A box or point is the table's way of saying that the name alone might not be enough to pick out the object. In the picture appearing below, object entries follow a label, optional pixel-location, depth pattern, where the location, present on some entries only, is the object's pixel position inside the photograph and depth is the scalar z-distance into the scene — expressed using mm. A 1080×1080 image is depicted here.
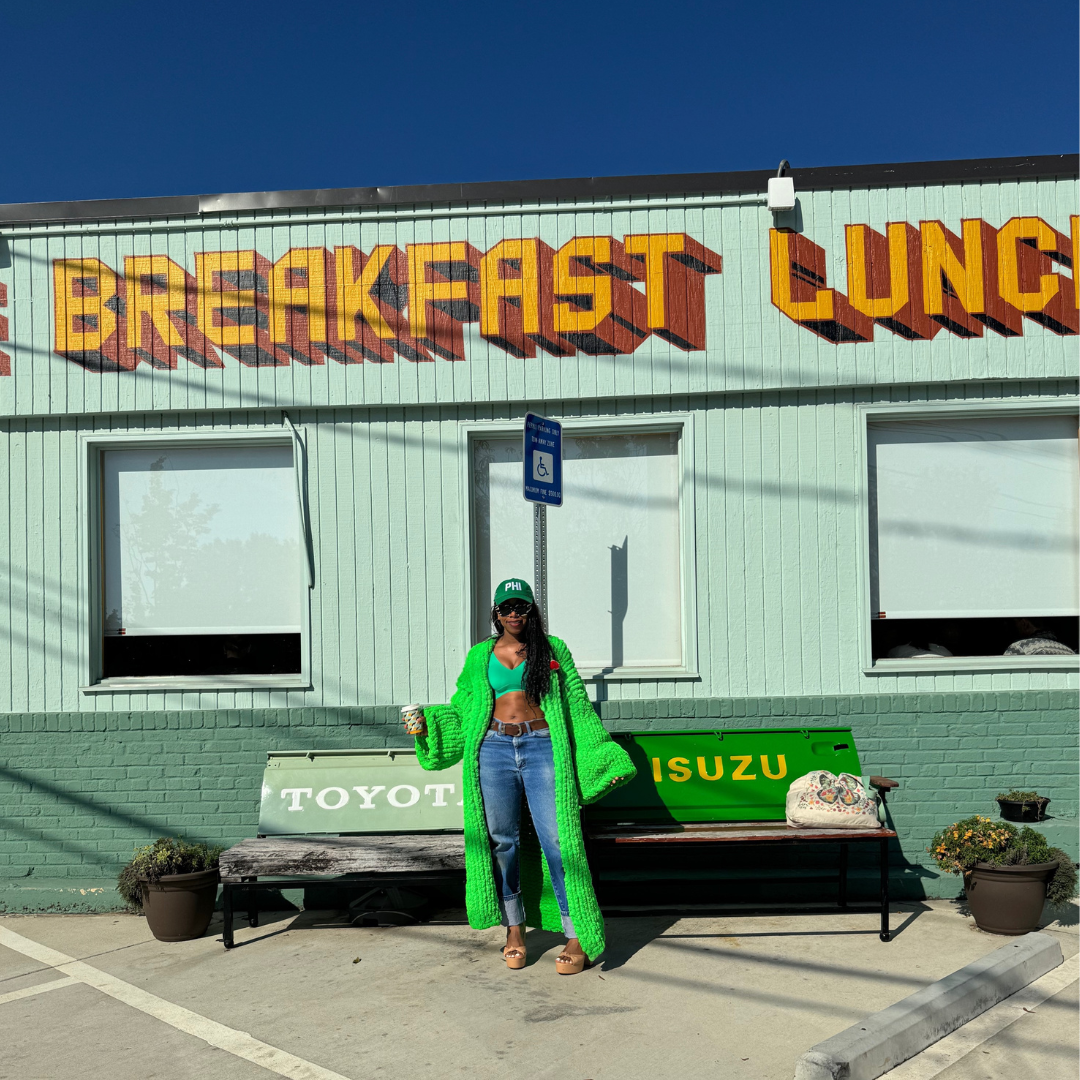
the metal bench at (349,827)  5949
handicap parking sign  6000
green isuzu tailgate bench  6336
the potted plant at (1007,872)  5855
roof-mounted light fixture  6941
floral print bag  5902
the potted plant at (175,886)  6180
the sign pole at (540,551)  6238
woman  5484
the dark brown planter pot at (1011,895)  5844
